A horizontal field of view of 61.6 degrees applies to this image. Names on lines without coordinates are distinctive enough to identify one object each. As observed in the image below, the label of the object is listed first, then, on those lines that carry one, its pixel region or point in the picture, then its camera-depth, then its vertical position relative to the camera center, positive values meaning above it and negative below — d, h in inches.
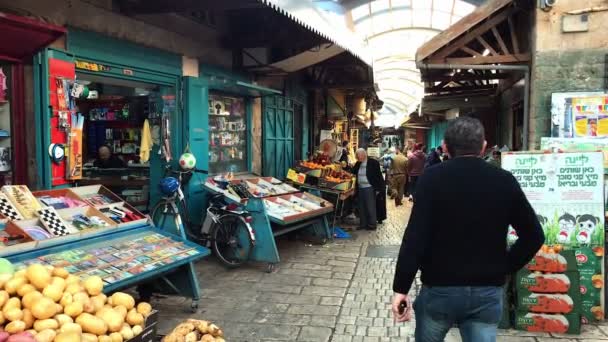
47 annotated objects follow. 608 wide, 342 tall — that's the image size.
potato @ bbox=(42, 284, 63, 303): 115.7 -32.2
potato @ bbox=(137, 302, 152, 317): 130.6 -40.9
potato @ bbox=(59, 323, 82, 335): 106.7 -37.4
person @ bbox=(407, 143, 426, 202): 568.4 -14.9
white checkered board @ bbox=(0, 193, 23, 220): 166.1 -19.2
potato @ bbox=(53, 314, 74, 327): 110.0 -36.5
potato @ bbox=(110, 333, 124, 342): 112.5 -41.2
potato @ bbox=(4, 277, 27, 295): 115.7 -30.6
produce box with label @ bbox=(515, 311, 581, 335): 181.8 -61.9
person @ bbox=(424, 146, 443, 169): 495.8 -7.2
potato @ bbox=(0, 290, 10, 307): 110.0 -31.8
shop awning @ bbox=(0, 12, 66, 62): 182.9 +43.9
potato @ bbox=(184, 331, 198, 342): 117.9 -43.4
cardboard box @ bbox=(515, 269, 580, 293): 182.2 -47.2
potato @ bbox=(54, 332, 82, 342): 102.2 -37.5
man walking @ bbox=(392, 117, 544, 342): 101.1 -17.2
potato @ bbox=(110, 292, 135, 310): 127.3 -37.5
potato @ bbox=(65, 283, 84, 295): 121.2 -33.0
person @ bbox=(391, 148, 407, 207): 568.7 -27.1
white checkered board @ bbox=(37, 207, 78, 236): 166.3 -23.7
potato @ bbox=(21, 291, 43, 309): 111.0 -32.4
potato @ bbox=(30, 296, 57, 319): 108.5 -33.7
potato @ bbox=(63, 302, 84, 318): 114.0 -35.6
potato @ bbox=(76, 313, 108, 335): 111.7 -38.1
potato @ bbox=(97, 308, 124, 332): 115.8 -38.4
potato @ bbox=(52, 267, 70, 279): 127.0 -30.5
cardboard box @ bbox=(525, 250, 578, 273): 183.0 -40.4
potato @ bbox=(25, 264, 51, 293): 118.9 -29.4
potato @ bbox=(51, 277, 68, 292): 120.1 -31.2
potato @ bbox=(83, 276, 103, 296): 127.6 -33.8
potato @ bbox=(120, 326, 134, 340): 116.5 -41.8
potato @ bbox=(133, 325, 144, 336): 120.2 -42.4
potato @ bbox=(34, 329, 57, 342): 102.2 -37.3
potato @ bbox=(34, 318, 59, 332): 106.7 -36.5
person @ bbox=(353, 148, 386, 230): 405.4 -29.0
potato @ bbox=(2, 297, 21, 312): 109.3 -33.2
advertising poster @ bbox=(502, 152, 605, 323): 187.8 -20.5
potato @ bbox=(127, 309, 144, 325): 123.4 -40.6
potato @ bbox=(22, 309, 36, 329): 108.3 -35.7
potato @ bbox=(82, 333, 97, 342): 107.6 -39.6
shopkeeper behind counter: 378.6 -7.5
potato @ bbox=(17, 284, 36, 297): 115.6 -31.6
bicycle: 266.4 -41.6
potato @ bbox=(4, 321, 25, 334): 104.5 -36.2
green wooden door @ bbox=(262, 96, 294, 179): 429.4 +13.6
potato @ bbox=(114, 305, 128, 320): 121.9 -38.5
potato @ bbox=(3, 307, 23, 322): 107.0 -34.4
